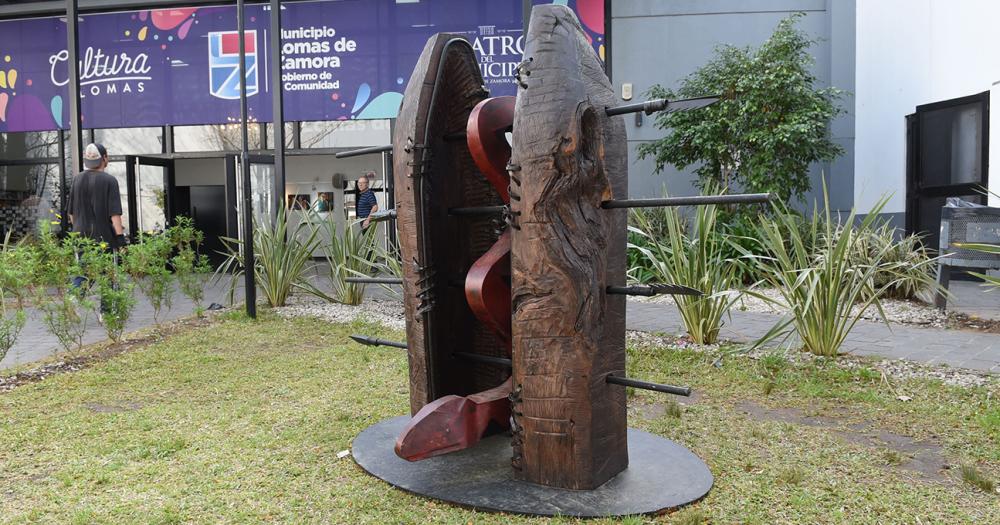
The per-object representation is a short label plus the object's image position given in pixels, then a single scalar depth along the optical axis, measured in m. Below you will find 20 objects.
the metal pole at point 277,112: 7.19
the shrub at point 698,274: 4.55
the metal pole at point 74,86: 7.21
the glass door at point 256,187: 7.61
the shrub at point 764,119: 8.48
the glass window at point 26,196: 11.84
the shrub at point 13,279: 4.01
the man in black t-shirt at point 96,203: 5.67
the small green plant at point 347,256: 6.65
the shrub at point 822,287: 4.03
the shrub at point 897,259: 6.02
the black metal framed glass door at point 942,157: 8.25
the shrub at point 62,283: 4.43
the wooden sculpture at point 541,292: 2.15
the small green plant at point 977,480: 2.35
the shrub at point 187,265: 6.07
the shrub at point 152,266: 5.18
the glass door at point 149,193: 11.72
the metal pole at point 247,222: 6.14
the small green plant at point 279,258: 6.62
